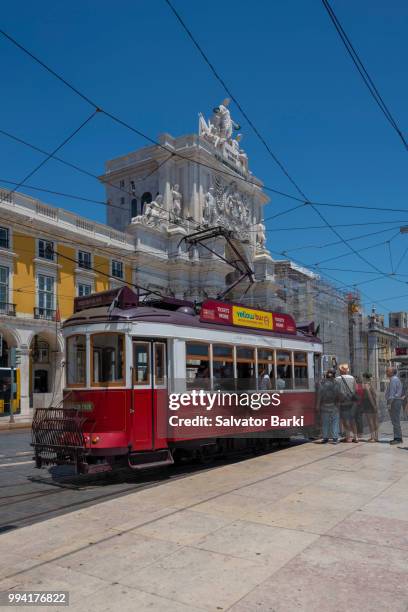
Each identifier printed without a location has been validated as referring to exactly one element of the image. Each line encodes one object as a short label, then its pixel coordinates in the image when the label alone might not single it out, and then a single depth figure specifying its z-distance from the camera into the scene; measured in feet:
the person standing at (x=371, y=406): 43.32
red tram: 29.96
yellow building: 103.50
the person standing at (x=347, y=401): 42.49
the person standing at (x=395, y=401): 40.75
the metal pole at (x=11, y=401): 85.07
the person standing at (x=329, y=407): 43.16
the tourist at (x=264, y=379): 39.70
